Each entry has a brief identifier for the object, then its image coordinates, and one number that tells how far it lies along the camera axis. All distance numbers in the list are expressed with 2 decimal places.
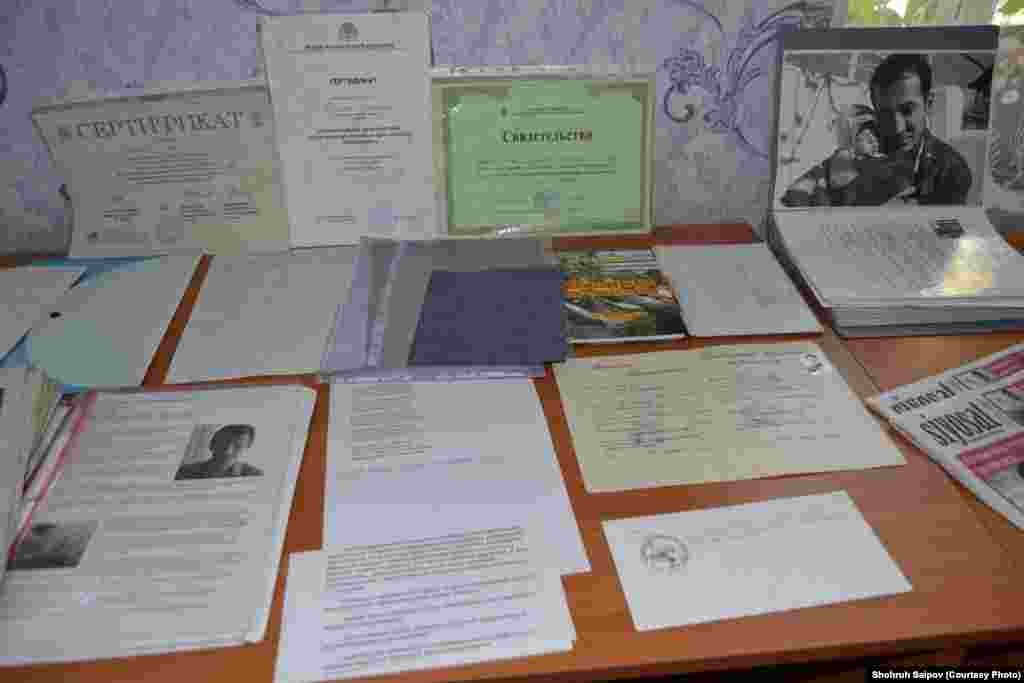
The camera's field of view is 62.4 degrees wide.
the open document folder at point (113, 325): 0.92
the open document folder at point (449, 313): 0.91
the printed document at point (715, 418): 0.80
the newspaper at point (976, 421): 0.77
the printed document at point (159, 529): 0.65
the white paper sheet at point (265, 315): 0.94
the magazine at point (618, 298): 0.97
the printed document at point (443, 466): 0.73
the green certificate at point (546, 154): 1.10
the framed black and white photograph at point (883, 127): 1.09
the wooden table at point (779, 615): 0.63
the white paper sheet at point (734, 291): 0.99
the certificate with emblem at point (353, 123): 1.06
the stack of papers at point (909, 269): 0.97
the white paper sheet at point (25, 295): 0.98
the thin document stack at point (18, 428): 0.72
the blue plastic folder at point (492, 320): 0.92
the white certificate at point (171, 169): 1.08
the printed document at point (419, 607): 0.63
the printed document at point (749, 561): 0.67
